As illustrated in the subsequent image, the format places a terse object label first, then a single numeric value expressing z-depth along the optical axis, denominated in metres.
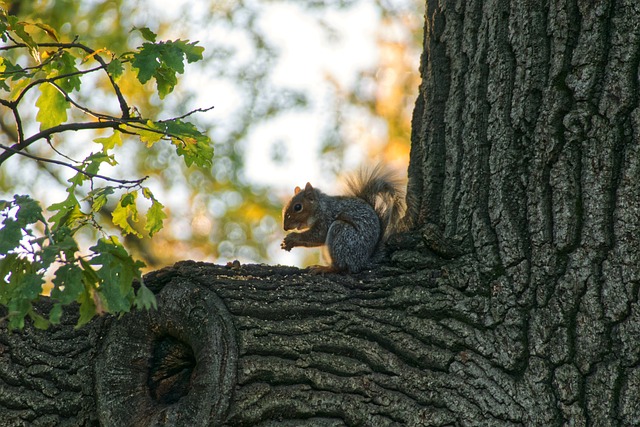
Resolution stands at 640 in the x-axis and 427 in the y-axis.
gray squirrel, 8.07
